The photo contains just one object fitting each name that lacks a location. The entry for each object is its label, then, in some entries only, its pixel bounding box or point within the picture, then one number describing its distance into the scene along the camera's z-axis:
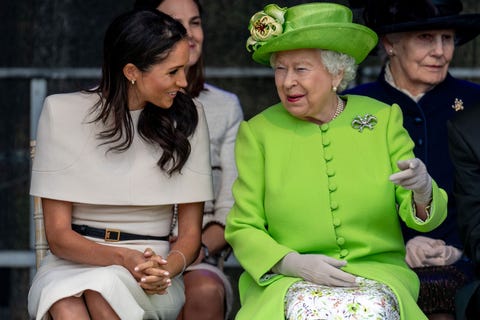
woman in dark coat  12.08
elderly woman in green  10.80
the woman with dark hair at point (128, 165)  10.98
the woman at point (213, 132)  12.13
